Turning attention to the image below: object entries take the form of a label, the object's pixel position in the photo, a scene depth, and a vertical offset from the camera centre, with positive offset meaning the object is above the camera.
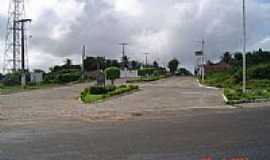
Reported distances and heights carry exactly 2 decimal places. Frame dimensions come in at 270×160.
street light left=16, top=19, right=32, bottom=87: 48.69 +4.58
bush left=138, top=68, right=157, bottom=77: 78.45 +1.47
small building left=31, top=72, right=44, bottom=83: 54.25 +0.25
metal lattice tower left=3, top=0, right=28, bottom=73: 50.07 +6.58
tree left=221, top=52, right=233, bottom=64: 92.91 +5.72
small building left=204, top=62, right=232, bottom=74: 81.11 +2.76
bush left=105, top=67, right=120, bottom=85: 37.48 +0.59
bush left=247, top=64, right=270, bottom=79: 42.22 +0.76
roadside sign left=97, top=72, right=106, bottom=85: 30.37 -0.05
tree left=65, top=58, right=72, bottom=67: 87.83 +4.27
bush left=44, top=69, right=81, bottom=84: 53.21 +0.08
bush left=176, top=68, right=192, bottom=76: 99.44 +1.87
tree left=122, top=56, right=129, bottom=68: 88.89 +4.47
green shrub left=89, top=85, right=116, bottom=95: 27.21 -0.92
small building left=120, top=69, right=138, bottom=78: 77.47 +1.22
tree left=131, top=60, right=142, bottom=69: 102.38 +4.32
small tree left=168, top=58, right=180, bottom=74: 100.96 +3.97
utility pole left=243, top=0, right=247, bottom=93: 24.57 +3.30
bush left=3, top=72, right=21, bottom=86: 50.71 -0.21
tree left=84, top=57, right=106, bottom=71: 87.53 +4.01
